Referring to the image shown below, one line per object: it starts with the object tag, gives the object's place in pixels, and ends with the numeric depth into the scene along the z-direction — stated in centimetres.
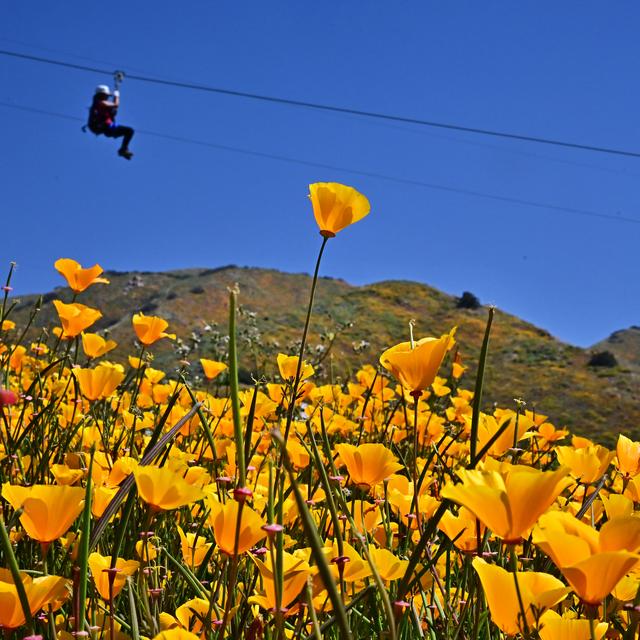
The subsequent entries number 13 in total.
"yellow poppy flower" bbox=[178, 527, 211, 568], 120
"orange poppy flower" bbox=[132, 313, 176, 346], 202
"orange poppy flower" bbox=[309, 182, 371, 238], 122
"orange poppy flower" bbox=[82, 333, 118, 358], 208
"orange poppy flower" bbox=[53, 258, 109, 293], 210
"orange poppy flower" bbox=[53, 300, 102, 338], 188
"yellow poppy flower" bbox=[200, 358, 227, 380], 243
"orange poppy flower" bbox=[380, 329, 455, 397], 102
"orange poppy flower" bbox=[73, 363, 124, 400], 161
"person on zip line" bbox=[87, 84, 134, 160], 1562
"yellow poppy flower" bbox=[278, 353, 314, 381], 187
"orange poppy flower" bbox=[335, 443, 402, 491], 117
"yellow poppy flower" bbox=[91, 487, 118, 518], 113
